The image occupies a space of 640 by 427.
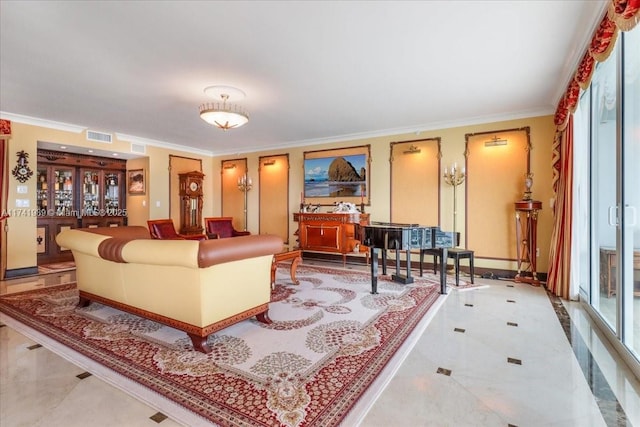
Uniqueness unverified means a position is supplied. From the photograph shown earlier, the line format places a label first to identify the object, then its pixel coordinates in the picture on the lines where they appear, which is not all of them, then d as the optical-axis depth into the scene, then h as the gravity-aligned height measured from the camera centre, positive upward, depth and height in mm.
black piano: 3930 -365
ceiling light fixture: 4113 +1326
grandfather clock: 7855 +277
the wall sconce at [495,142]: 5324 +1192
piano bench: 4605 -643
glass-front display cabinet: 6477 +375
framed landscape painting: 6680 +791
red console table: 6195 -399
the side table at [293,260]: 4195 -714
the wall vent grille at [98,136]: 6202 +1529
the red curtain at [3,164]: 5121 +788
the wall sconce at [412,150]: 6075 +1206
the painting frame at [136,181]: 7375 +731
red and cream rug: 1856 -1126
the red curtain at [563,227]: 3955 -209
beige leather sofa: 2412 -574
